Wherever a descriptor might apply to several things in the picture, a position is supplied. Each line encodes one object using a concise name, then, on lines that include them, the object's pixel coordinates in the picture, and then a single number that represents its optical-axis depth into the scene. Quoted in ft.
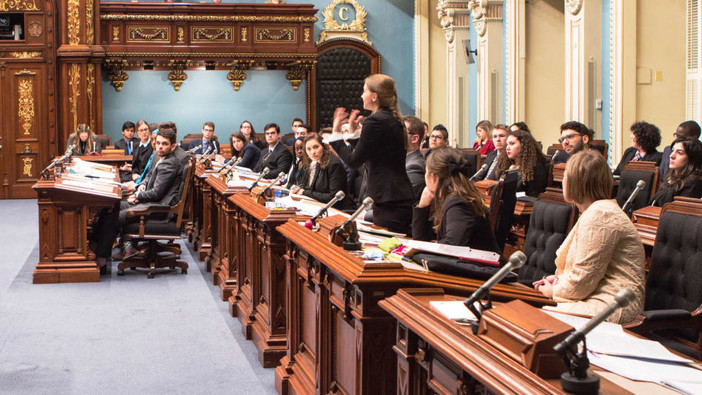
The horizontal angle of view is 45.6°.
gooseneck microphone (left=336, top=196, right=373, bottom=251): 9.68
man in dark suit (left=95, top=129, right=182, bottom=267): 23.71
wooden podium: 22.09
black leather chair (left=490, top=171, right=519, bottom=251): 16.56
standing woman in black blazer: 13.67
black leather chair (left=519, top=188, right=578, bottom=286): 12.46
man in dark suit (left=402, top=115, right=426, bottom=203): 16.98
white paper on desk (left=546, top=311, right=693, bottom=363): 6.43
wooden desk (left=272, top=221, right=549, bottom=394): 8.20
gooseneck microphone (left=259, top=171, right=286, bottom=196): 16.57
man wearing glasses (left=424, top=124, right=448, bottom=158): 26.10
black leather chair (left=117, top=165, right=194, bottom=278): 23.25
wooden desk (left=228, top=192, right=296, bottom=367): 14.51
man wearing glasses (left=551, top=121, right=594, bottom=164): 24.39
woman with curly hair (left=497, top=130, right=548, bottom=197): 20.48
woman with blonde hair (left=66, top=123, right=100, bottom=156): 40.65
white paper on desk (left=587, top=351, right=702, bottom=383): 5.82
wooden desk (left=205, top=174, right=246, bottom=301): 20.02
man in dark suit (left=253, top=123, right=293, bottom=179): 28.78
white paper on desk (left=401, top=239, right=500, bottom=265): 8.22
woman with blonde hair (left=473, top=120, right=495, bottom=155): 31.48
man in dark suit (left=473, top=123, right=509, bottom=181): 24.06
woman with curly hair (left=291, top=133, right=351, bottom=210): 21.40
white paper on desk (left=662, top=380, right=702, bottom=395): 5.50
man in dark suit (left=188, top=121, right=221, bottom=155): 37.26
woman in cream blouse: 9.45
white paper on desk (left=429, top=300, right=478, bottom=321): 6.56
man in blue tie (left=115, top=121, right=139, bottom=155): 41.93
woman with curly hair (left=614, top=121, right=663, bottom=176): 23.72
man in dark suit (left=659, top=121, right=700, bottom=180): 22.53
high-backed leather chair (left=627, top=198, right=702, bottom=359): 9.55
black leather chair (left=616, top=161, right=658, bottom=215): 18.99
